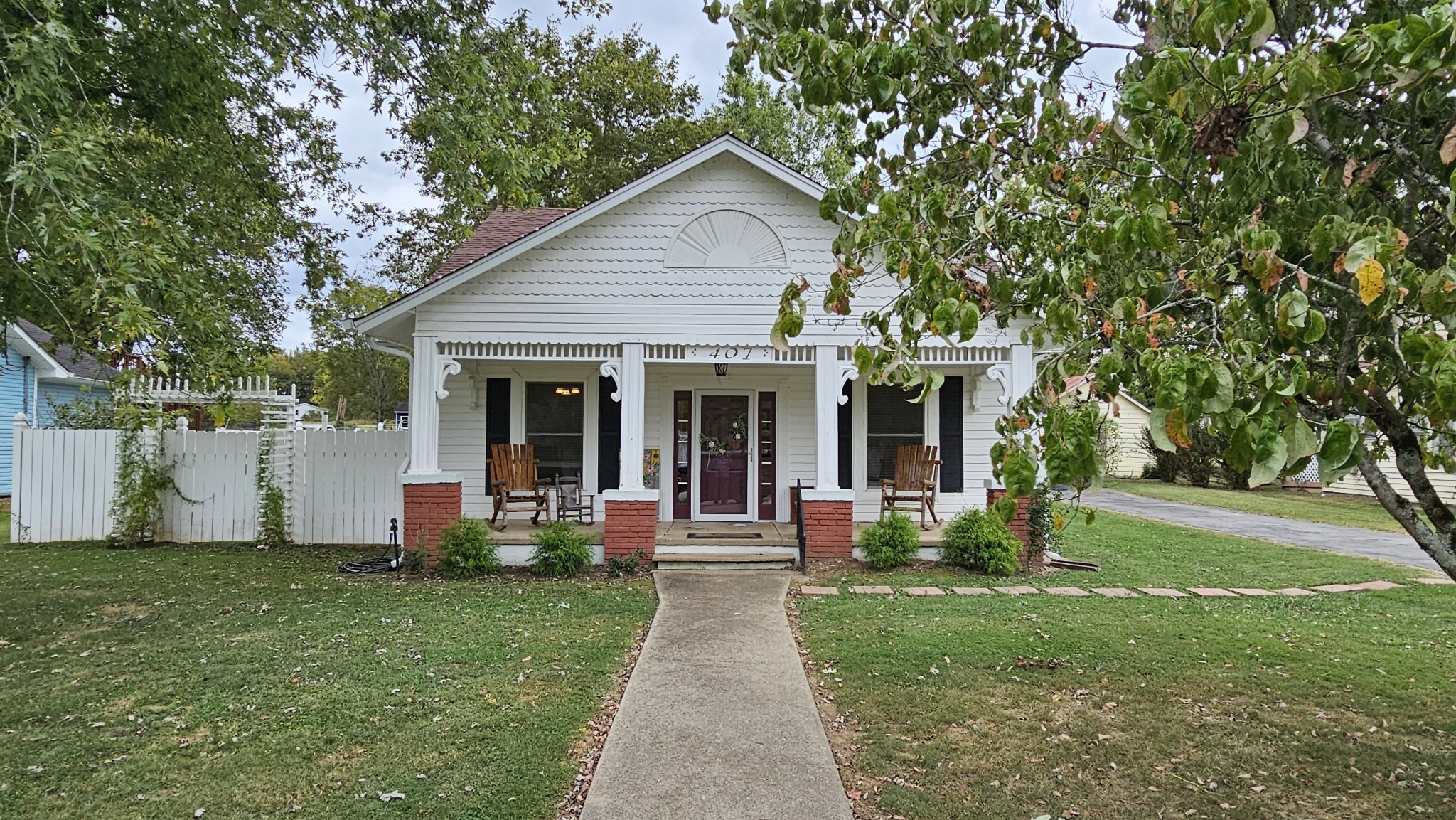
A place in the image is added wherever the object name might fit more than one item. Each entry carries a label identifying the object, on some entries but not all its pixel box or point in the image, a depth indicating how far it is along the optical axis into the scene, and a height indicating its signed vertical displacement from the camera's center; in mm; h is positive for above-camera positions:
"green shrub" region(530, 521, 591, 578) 8766 -1230
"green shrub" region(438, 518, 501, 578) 8719 -1198
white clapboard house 9094 +1612
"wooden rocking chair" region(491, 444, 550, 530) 9734 -424
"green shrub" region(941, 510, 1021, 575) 8883 -1139
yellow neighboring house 28539 +140
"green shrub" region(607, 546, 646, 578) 8844 -1366
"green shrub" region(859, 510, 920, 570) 8914 -1108
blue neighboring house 16438 +1448
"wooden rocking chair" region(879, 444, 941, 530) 9883 -408
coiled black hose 8938 -1387
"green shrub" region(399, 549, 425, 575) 8844 -1330
